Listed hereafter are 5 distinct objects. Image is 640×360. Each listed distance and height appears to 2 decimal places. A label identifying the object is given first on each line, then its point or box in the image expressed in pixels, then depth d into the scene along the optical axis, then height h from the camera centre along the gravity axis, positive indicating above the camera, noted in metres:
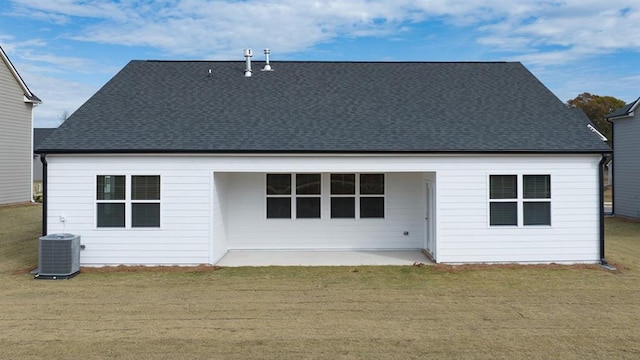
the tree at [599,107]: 56.22 +9.71
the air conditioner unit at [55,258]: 9.79 -1.55
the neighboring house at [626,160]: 19.58 +1.16
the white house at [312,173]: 10.70 +0.30
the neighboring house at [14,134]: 22.53 +2.58
